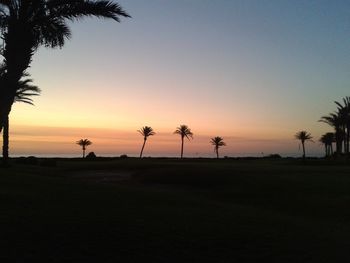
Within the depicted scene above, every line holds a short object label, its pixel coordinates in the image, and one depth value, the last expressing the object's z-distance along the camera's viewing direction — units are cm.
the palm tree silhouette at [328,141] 11391
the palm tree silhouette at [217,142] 13238
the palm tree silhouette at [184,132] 12719
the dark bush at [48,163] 5380
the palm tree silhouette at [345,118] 7581
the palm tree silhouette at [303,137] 10856
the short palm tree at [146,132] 12050
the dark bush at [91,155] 8069
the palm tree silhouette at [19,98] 4025
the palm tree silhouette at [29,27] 1831
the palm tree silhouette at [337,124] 7819
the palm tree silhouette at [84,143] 12875
